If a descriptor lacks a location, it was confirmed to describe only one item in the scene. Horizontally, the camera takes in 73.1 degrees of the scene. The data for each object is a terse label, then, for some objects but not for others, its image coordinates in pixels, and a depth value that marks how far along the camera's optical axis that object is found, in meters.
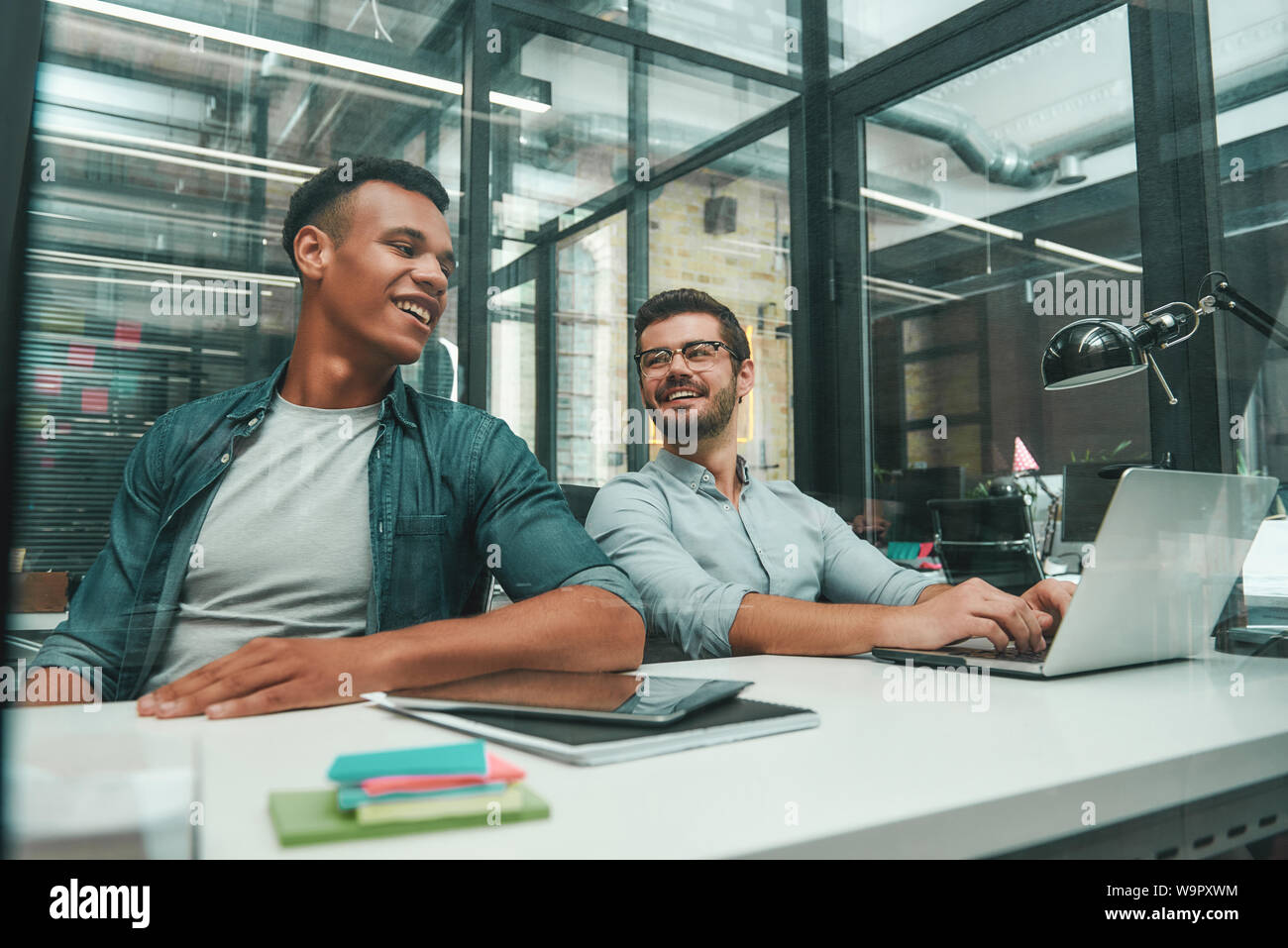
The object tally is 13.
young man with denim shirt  1.26
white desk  0.51
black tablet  0.74
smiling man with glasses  1.28
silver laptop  1.04
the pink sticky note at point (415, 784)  0.50
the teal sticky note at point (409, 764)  0.51
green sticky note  0.48
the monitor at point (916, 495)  2.52
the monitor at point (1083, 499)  2.02
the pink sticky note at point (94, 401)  1.68
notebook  0.66
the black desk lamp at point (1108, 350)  1.49
